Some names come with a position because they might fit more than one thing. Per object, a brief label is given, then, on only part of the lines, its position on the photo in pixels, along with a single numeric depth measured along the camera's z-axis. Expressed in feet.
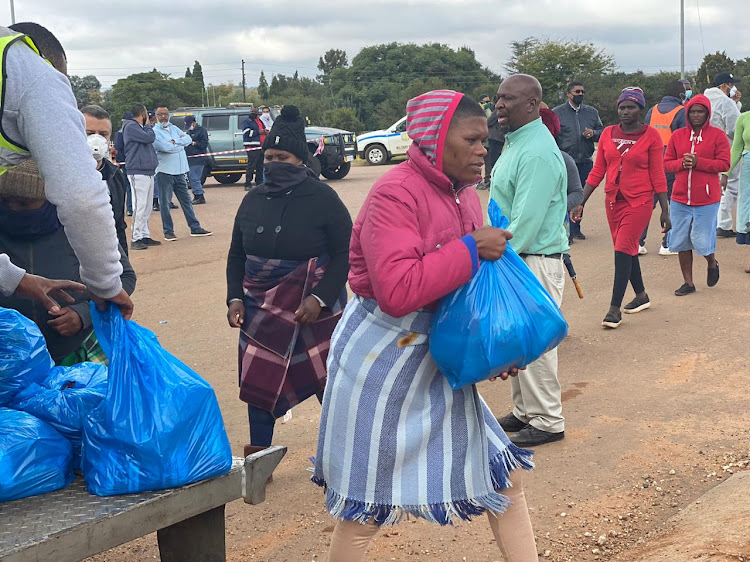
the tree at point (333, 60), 319.68
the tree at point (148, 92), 172.55
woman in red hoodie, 29.07
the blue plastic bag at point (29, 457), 9.11
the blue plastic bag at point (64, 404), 9.91
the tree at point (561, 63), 150.69
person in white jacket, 38.50
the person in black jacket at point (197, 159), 58.08
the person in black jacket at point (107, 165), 14.79
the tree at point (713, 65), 139.95
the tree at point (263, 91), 230.07
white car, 88.63
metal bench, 8.25
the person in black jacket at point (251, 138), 60.42
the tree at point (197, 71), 259.35
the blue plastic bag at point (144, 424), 9.27
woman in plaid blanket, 15.05
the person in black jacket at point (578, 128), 38.65
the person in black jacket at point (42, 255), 11.23
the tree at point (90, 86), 200.75
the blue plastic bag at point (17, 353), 9.74
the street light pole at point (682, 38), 131.85
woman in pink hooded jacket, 9.65
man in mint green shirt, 16.43
